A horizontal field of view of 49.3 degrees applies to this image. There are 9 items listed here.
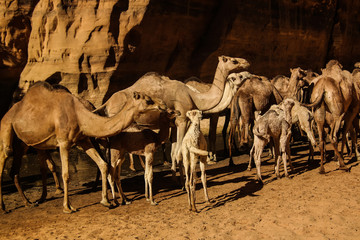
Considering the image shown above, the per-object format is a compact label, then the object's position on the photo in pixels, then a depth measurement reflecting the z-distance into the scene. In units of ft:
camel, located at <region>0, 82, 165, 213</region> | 23.79
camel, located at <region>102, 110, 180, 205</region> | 24.54
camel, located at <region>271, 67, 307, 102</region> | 37.88
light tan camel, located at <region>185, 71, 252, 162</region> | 32.04
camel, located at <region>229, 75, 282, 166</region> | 37.78
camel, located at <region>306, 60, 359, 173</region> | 31.65
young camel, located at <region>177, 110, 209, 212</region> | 22.22
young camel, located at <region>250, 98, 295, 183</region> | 28.12
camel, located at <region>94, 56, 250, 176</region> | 29.97
